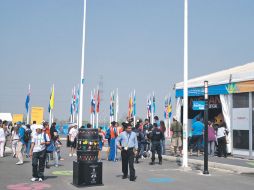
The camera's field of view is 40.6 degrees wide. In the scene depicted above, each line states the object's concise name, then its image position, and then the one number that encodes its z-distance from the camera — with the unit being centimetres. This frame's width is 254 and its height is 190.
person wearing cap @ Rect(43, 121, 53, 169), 1176
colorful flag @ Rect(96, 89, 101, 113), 4494
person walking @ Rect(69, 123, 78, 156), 1750
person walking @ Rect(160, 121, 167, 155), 1648
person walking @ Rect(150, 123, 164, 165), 1476
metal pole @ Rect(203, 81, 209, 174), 1209
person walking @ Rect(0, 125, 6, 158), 1806
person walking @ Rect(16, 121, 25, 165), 1505
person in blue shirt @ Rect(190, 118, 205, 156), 1764
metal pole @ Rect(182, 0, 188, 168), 1348
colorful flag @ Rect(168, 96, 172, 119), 4225
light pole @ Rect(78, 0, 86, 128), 1948
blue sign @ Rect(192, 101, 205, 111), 1930
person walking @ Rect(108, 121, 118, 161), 1647
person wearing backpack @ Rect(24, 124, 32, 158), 1683
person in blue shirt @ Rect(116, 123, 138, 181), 1097
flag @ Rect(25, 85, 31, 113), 3254
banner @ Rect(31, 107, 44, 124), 3794
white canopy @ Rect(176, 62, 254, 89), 1633
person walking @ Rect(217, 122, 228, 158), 1697
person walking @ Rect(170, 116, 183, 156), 1744
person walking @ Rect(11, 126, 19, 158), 1709
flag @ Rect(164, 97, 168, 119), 4351
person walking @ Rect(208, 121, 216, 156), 1720
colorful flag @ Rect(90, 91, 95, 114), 4194
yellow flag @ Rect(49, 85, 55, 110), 3362
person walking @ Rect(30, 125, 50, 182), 1069
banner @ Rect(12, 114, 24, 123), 4791
